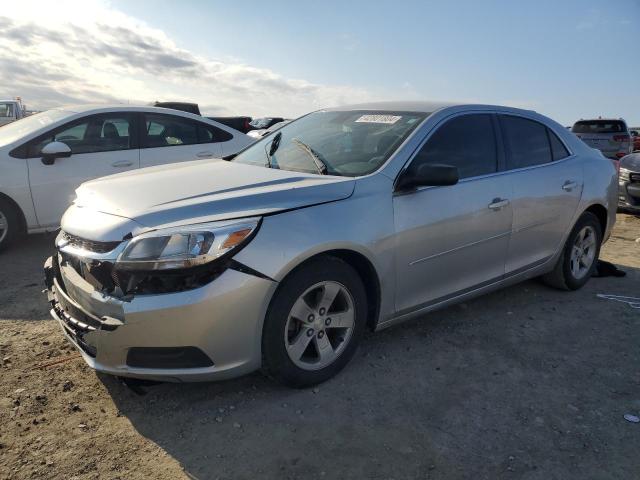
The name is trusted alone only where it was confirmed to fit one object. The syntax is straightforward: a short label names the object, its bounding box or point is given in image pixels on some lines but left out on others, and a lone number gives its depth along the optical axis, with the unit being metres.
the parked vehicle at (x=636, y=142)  18.58
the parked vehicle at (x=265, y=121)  28.63
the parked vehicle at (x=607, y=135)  13.67
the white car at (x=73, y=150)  5.54
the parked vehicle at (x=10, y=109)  15.62
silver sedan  2.51
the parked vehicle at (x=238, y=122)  11.01
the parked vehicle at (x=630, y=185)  8.57
